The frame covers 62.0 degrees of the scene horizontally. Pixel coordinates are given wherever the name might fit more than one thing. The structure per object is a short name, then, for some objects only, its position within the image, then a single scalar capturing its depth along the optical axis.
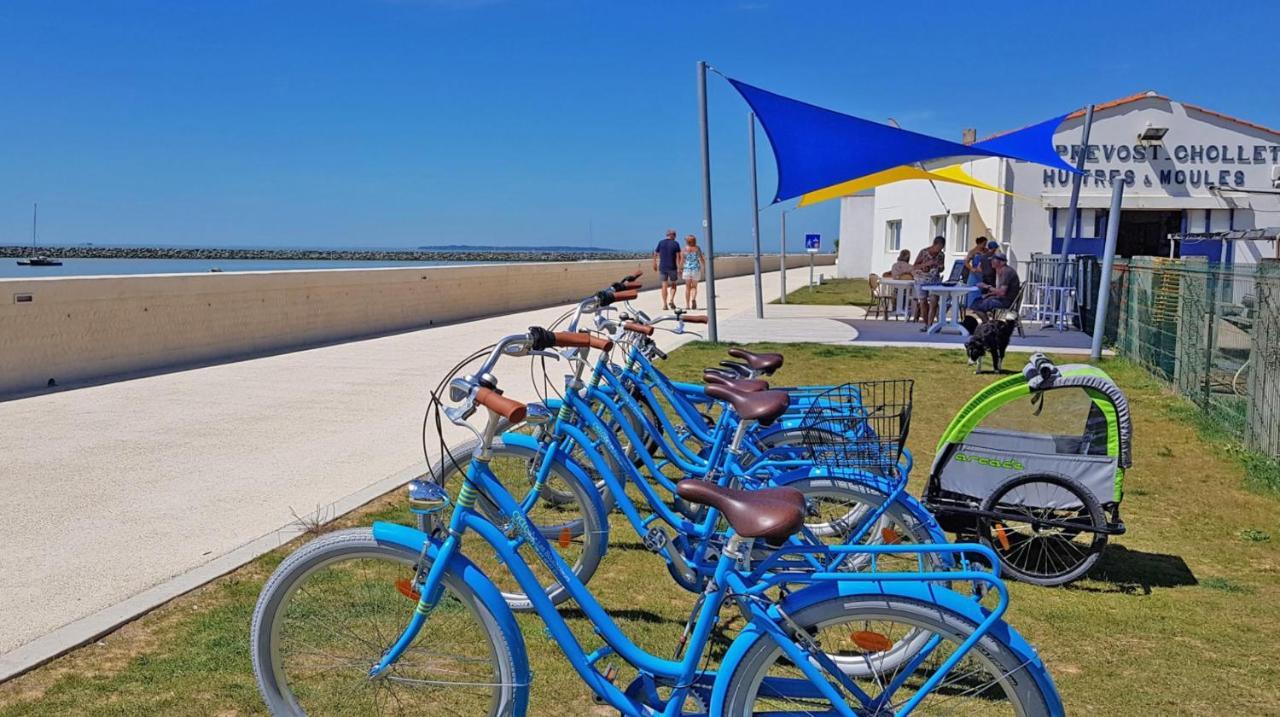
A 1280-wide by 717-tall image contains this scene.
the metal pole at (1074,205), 18.46
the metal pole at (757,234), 20.89
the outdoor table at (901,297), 19.89
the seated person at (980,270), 17.08
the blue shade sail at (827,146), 15.11
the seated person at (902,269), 20.98
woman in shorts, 22.64
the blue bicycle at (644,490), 3.72
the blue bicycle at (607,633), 2.61
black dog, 12.26
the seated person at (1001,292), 15.52
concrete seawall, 9.84
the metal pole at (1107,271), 13.42
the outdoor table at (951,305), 16.55
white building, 21.16
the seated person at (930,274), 18.41
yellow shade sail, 19.42
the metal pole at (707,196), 14.92
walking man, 22.27
